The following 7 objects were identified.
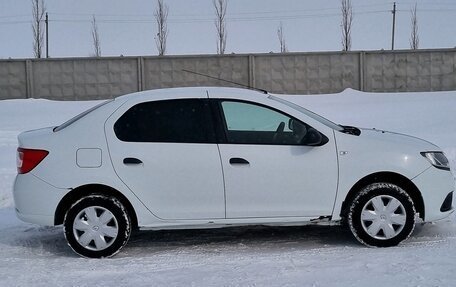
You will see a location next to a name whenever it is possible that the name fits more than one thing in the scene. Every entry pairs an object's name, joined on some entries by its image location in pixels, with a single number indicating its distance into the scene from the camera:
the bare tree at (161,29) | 38.97
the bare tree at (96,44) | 42.38
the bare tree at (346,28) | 39.03
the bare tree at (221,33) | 37.78
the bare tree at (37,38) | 39.25
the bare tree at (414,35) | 43.21
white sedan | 5.27
